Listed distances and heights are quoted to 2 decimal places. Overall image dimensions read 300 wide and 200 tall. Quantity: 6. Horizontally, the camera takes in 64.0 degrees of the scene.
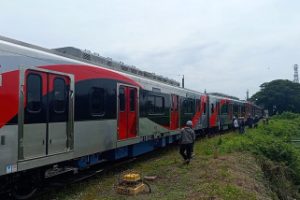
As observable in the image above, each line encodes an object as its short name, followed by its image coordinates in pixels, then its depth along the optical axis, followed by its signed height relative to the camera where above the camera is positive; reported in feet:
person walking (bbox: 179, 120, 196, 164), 27.40 -3.50
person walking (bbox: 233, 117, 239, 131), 60.18 -3.48
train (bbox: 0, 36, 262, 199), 14.55 -0.23
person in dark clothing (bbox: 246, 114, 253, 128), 68.27 -3.67
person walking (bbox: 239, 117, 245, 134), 56.66 -3.99
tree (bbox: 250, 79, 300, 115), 168.35 +8.59
